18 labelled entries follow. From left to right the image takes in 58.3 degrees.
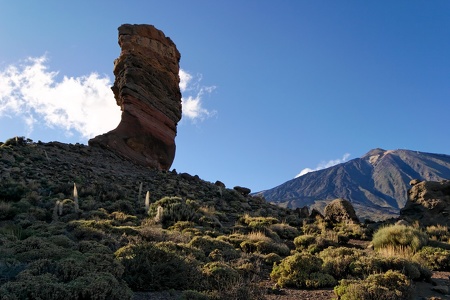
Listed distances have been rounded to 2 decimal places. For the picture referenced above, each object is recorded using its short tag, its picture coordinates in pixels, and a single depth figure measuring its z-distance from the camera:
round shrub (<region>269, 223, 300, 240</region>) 17.75
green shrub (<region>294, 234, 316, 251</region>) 15.28
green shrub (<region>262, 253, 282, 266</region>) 11.79
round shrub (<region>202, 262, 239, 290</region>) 8.27
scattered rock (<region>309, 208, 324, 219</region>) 25.38
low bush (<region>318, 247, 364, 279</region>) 10.27
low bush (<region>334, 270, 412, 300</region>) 7.47
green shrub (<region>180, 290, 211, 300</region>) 7.03
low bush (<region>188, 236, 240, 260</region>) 11.69
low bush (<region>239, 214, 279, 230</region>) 18.39
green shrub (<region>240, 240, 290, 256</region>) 13.31
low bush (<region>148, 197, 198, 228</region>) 18.30
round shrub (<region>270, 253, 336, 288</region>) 9.43
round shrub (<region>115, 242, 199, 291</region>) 8.12
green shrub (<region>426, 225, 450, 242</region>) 17.28
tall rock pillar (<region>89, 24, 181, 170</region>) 34.91
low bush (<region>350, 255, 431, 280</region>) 9.78
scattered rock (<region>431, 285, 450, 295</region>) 8.86
